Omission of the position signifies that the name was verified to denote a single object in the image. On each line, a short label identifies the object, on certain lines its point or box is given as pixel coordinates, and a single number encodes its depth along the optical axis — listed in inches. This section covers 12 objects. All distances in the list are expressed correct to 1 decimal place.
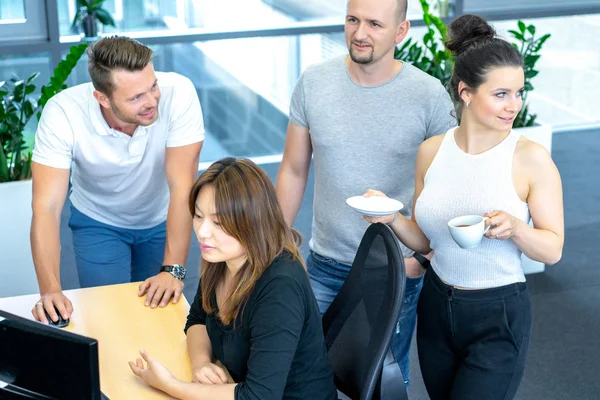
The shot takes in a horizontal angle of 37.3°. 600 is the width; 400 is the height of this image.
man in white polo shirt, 103.1
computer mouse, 92.7
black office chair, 76.2
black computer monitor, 61.5
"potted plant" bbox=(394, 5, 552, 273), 177.5
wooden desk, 82.8
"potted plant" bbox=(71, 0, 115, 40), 205.0
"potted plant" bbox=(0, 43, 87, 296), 156.4
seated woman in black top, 75.8
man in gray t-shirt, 100.1
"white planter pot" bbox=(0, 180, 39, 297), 156.3
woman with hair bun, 84.2
